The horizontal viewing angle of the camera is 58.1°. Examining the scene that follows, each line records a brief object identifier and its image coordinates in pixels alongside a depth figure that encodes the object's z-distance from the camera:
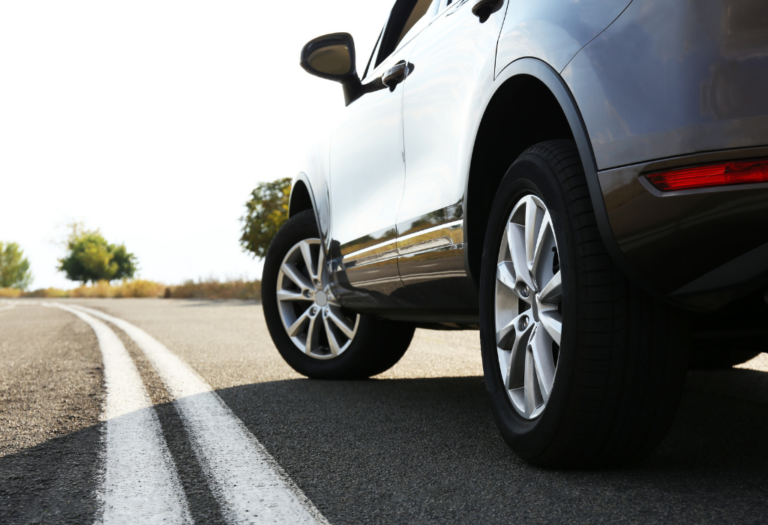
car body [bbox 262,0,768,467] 1.46
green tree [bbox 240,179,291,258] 31.80
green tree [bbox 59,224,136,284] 69.44
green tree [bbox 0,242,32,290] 81.94
